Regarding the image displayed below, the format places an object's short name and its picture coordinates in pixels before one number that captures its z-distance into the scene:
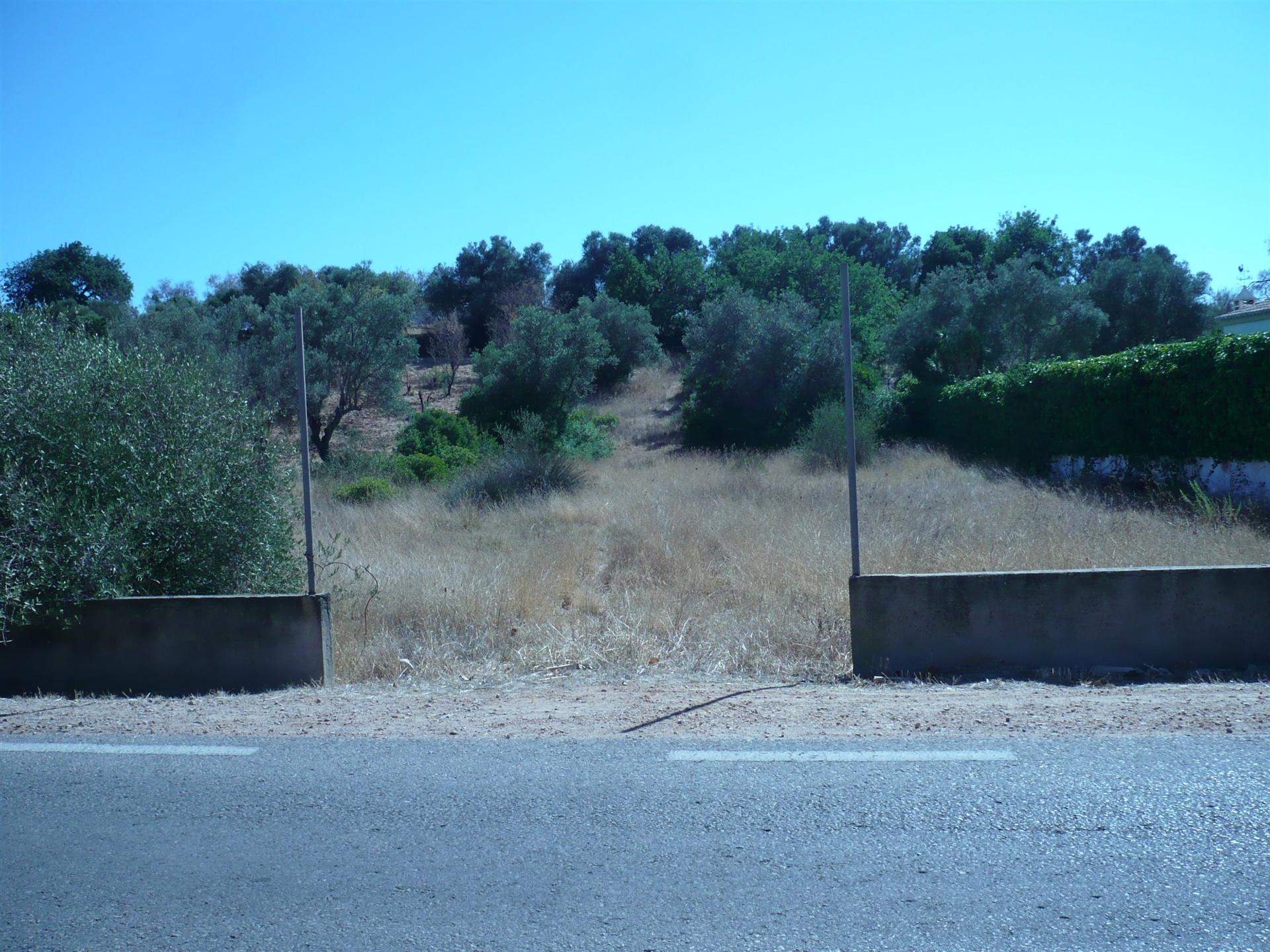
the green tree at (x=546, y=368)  28.78
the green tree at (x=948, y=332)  33.38
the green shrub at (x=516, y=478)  21.11
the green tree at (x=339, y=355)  28.83
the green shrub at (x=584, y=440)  28.98
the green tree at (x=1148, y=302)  38.22
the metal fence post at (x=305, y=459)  7.65
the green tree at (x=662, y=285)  48.38
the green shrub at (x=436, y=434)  27.89
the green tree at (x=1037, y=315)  32.84
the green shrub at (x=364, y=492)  20.98
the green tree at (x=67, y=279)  45.88
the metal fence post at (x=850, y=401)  7.62
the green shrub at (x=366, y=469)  24.17
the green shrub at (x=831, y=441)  23.42
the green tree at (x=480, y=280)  51.25
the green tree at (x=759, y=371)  30.97
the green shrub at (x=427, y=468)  24.48
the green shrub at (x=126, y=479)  7.78
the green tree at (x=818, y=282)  37.50
